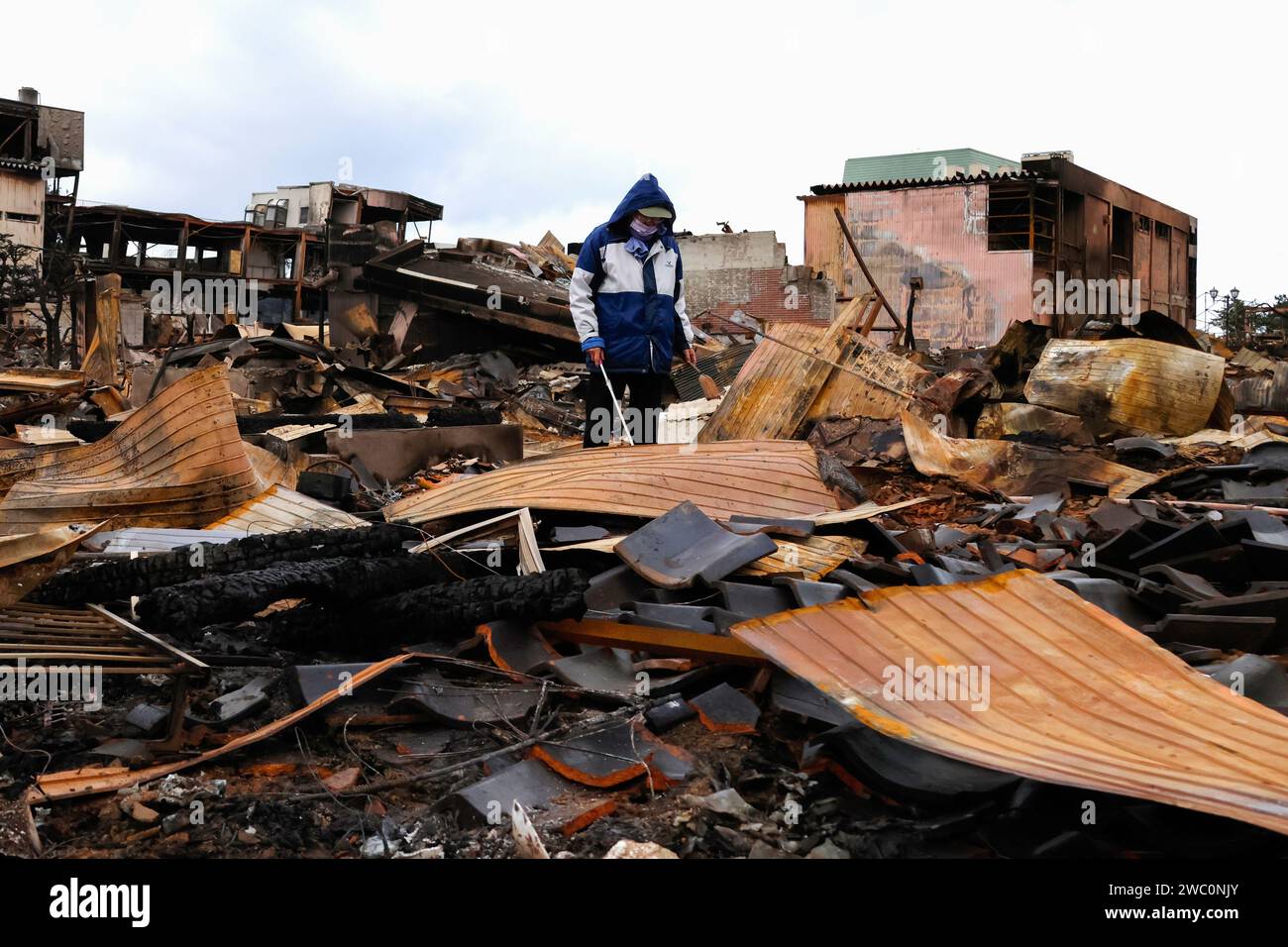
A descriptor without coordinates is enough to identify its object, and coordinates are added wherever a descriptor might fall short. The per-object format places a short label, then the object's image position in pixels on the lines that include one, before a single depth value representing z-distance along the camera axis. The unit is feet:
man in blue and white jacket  20.61
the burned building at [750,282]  87.51
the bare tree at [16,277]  84.64
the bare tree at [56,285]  67.77
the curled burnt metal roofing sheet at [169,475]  16.65
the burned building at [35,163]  119.96
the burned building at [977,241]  83.61
